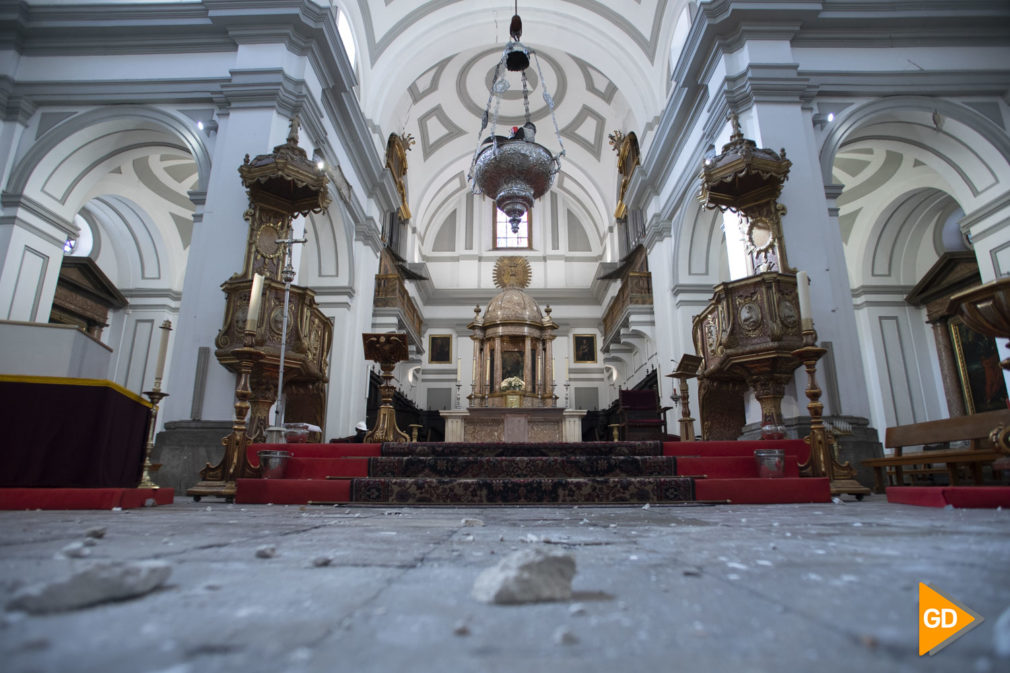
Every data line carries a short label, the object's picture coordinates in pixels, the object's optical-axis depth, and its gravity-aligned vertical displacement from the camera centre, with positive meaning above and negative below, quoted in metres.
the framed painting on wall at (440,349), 16.91 +3.53
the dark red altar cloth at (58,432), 3.11 +0.18
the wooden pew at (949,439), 4.32 +0.25
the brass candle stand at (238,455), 3.87 +0.06
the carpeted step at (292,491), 3.38 -0.18
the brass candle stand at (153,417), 3.78 +0.34
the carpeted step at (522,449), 4.35 +0.12
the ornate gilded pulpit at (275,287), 5.89 +1.93
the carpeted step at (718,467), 3.91 -0.02
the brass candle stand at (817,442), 3.86 +0.16
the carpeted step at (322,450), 4.34 +0.11
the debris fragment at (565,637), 0.62 -0.20
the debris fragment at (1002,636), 0.55 -0.18
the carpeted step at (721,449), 4.43 +0.13
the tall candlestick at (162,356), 3.95 +0.78
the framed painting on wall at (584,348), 16.95 +3.61
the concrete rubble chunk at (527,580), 0.82 -0.18
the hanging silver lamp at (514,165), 9.41 +5.21
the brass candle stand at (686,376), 6.34 +1.03
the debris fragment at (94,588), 0.69 -0.17
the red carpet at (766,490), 3.29 -0.16
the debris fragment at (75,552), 1.16 -0.19
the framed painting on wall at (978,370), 8.21 +1.49
